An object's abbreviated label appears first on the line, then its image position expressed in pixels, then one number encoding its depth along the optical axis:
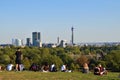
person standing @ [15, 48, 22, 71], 29.19
